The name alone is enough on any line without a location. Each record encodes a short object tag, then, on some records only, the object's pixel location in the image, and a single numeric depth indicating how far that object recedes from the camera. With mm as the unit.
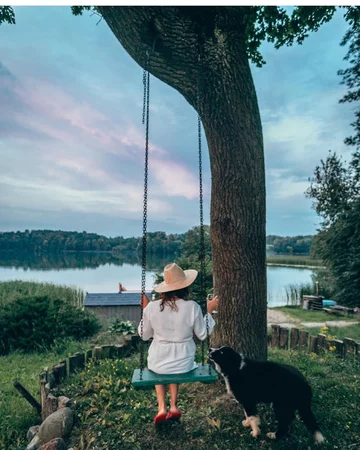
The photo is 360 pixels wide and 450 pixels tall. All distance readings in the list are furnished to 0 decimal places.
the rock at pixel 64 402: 3527
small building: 11562
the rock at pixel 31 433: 3527
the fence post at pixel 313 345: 5586
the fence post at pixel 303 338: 5809
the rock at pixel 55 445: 2930
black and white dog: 2711
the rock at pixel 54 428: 3162
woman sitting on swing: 2924
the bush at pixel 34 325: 6973
